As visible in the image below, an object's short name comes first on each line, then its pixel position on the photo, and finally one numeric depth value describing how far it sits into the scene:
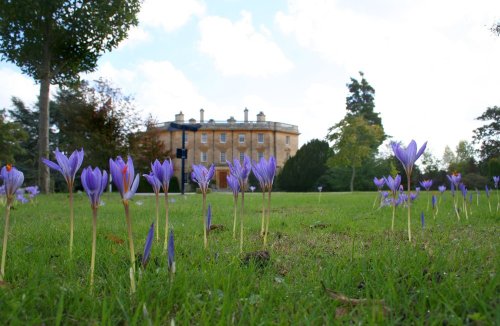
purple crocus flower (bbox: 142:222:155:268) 1.53
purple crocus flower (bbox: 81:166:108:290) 1.54
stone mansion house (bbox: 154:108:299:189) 60.53
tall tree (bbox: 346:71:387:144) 45.66
